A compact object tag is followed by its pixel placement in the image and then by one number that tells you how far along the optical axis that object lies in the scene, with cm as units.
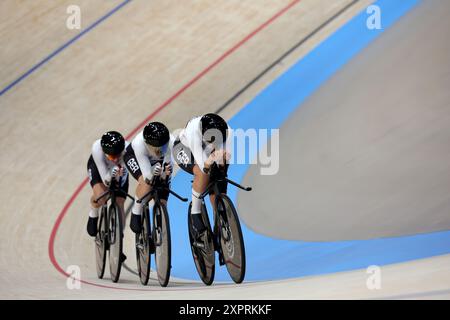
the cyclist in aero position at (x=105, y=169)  831
